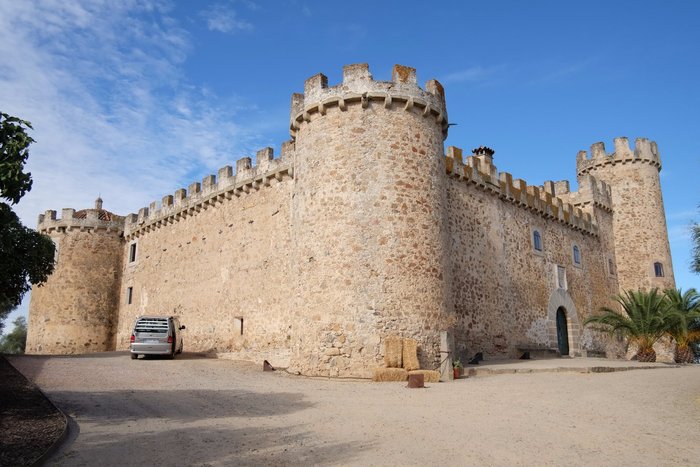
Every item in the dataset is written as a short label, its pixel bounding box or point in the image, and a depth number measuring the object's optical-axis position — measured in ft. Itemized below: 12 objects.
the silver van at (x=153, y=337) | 57.36
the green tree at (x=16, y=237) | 22.40
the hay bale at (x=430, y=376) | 39.93
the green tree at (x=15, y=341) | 157.38
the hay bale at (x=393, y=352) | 42.16
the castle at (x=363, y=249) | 45.39
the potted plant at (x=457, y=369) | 42.93
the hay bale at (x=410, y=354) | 42.27
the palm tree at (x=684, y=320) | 67.77
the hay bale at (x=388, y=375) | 40.68
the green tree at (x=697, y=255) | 43.00
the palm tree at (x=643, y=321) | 67.72
